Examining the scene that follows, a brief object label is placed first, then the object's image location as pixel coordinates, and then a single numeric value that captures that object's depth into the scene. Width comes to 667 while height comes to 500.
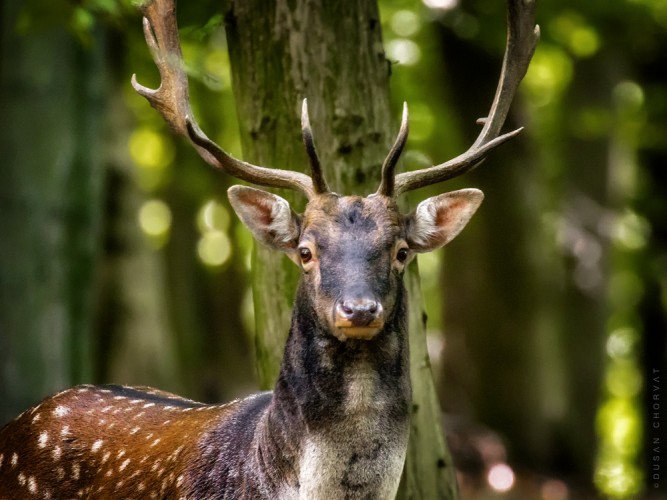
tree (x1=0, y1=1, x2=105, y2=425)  20.14
